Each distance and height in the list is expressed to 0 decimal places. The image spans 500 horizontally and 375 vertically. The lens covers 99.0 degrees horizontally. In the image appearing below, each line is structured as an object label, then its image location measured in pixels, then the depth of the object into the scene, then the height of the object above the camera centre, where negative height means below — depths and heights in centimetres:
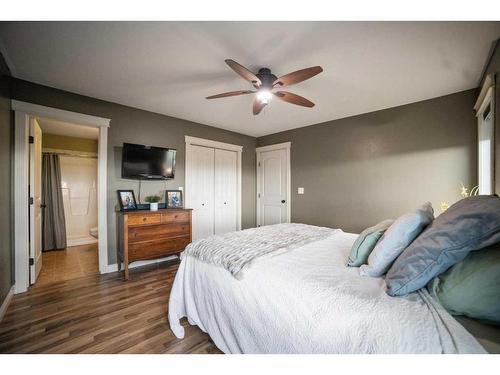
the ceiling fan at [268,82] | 163 +89
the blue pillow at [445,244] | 87 -24
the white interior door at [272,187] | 432 +1
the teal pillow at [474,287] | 77 -39
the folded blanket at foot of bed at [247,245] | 141 -46
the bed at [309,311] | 76 -55
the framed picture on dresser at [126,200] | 293 -16
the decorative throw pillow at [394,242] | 114 -30
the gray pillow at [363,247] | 133 -38
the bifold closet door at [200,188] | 376 +0
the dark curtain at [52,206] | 395 -32
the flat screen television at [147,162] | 294 +39
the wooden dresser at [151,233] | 267 -60
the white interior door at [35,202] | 247 -15
